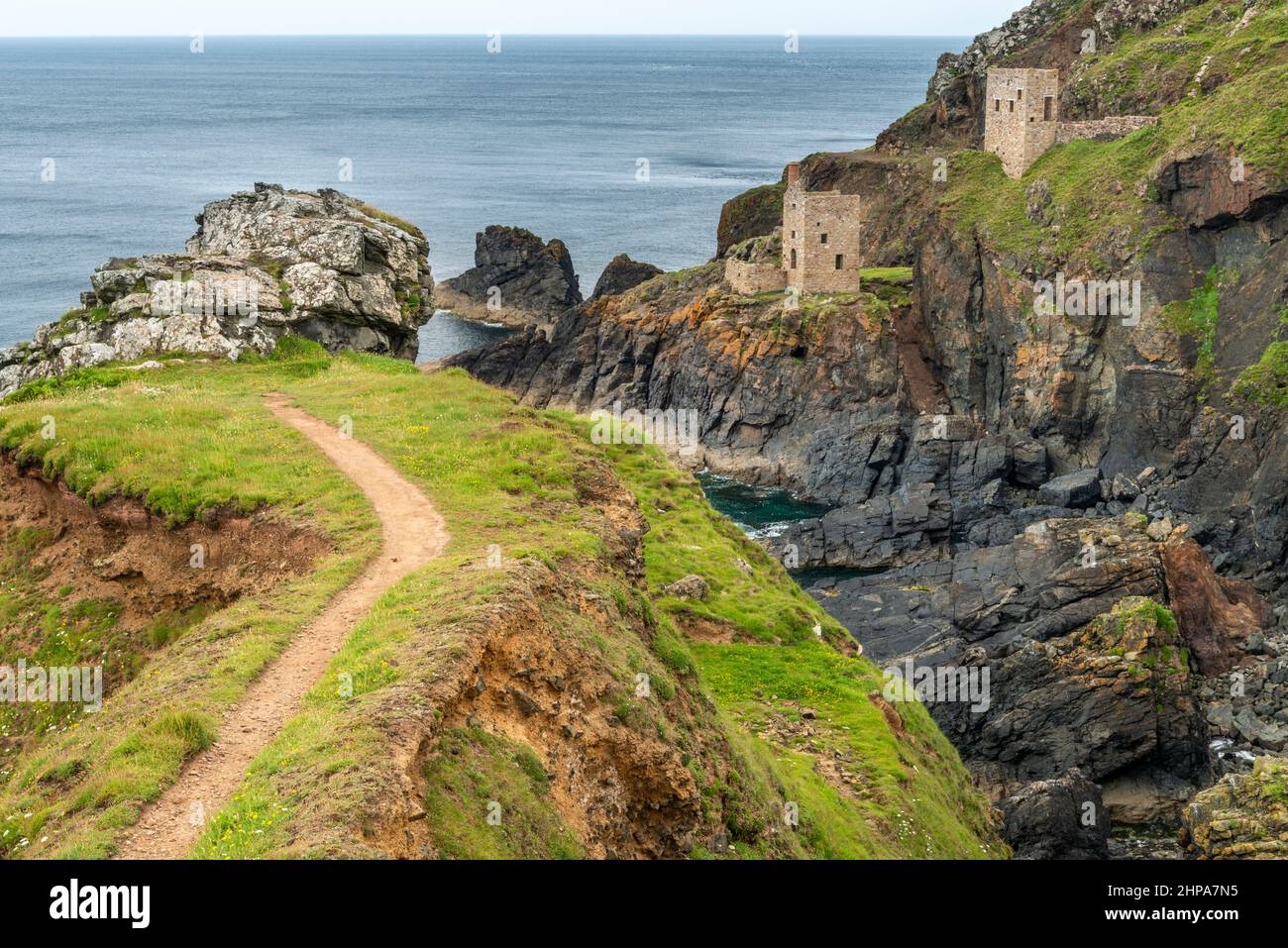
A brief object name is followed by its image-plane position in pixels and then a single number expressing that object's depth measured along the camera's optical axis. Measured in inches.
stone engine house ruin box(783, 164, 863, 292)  3486.7
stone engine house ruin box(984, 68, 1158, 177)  3587.6
